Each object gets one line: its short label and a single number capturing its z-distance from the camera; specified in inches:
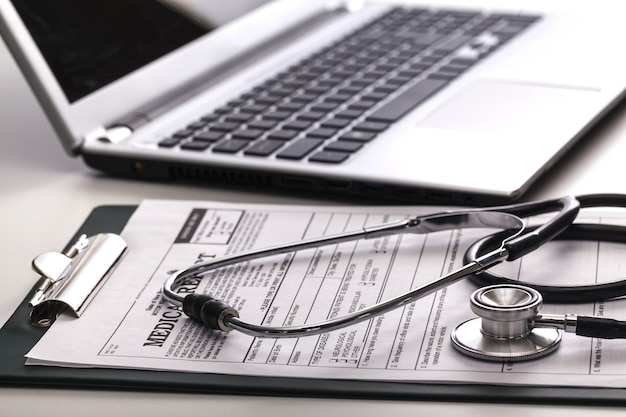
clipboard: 34.8
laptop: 43.3
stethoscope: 35.7
